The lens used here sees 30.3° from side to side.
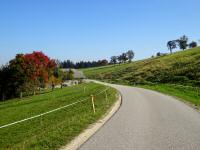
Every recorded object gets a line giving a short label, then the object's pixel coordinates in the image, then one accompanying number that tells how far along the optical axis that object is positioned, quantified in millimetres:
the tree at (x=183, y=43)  190250
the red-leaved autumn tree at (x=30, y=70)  74812
